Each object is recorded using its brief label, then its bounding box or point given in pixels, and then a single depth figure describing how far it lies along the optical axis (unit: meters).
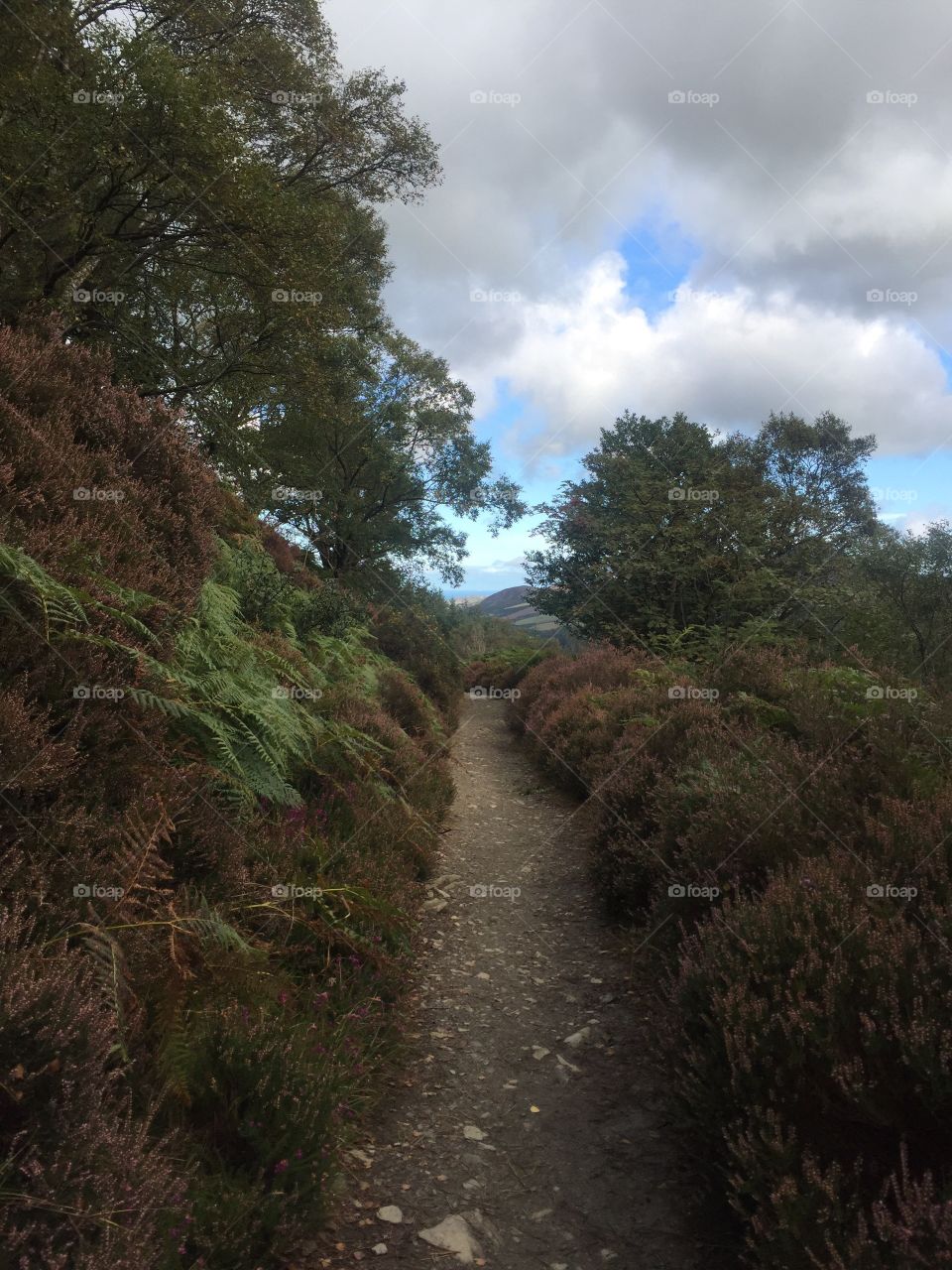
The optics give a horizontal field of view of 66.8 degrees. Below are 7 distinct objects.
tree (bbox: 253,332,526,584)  20.48
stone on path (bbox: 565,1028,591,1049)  4.26
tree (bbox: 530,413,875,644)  19.61
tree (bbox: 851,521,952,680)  22.00
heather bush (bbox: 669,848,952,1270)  2.35
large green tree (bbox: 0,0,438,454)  7.98
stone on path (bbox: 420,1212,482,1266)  2.73
